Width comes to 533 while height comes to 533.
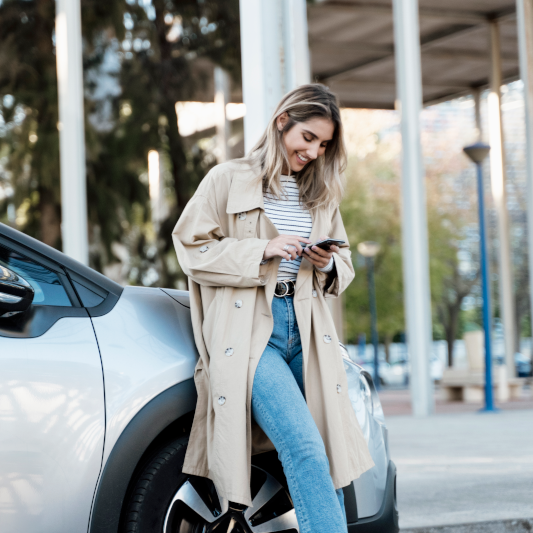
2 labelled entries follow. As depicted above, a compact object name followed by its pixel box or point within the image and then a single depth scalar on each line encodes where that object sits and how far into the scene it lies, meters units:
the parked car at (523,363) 27.28
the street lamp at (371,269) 25.86
